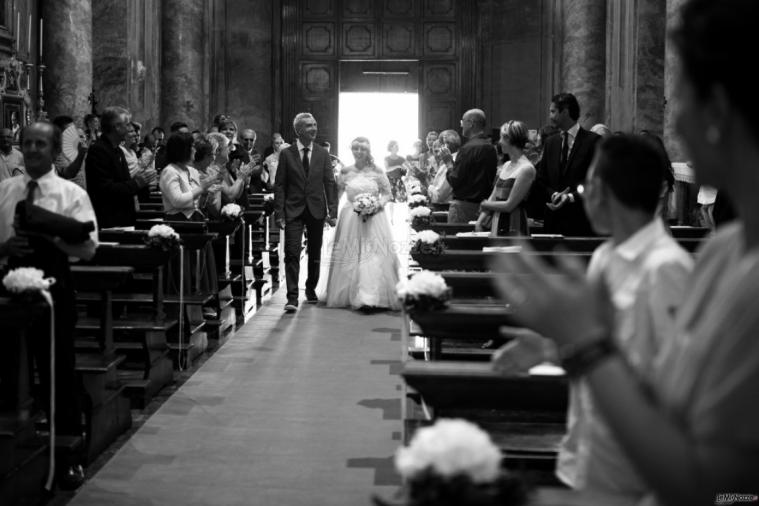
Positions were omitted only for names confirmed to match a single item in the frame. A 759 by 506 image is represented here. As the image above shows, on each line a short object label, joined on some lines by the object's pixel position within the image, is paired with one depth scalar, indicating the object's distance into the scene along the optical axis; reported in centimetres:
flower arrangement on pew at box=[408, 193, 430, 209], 1229
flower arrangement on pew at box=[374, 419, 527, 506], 190
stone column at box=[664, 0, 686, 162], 1216
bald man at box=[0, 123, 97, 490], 530
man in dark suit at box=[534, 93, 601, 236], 811
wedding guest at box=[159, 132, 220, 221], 953
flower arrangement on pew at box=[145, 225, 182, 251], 755
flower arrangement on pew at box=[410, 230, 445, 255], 798
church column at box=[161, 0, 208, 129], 2138
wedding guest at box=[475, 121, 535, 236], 846
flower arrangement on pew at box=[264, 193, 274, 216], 1409
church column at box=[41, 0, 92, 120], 1397
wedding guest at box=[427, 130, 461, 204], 1332
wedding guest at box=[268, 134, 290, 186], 1878
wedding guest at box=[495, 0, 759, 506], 142
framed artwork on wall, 1191
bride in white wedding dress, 1197
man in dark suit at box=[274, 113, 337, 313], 1187
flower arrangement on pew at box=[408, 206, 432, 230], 1055
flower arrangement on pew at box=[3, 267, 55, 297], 483
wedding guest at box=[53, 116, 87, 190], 920
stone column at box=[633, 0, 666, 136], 1566
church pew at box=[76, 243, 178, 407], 735
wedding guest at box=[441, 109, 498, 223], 1041
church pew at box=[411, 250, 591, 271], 774
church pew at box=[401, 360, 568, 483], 384
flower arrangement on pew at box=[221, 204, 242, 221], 1037
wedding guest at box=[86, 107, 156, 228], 841
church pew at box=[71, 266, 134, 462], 608
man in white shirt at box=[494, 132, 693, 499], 244
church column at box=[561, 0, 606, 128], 1973
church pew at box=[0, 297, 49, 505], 481
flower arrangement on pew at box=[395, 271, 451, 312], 515
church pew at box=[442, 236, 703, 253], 792
